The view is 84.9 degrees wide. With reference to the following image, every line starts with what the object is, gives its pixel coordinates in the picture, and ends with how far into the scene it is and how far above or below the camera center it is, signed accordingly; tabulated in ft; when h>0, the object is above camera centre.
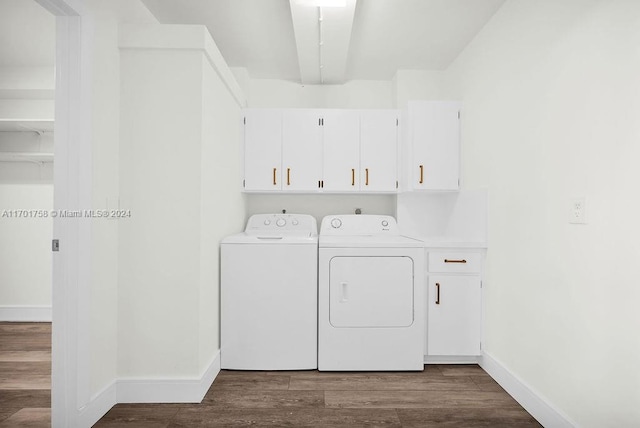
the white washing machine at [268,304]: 7.92 -2.09
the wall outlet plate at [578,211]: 5.18 +0.04
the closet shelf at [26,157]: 10.51 +1.66
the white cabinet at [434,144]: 9.68 +1.91
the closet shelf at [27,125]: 10.03 +2.55
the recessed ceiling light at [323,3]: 6.89 +4.16
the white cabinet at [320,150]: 10.12 +1.81
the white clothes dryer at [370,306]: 7.98 -2.14
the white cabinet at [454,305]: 8.38 -2.21
